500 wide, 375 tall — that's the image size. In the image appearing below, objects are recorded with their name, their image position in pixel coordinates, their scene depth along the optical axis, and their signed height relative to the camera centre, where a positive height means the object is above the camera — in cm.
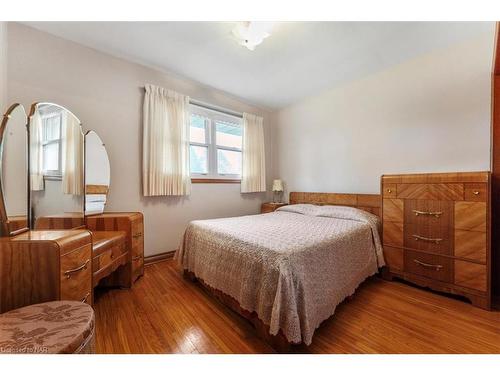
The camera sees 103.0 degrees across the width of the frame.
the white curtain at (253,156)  354 +54
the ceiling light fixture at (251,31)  167 +133
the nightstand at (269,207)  349 -38
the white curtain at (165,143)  250 +56
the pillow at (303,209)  271 -33
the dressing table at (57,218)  100 -26
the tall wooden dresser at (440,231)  160 -41
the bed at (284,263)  113 -58
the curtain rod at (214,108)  297 +124
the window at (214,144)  307 +68
